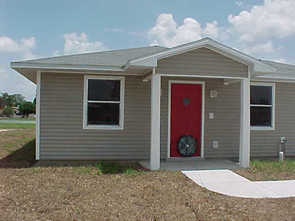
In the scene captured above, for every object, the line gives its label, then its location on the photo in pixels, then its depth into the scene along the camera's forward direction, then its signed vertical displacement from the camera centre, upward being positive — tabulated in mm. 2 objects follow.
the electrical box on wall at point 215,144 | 8203 -928
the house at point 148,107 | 6957 +190
